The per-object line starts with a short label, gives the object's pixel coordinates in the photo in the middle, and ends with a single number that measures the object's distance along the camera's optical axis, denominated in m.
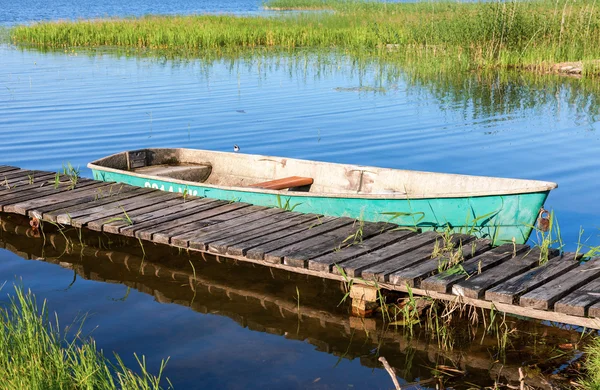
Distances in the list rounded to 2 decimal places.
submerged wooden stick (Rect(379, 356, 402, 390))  3.56
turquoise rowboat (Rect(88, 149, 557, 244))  6.59
